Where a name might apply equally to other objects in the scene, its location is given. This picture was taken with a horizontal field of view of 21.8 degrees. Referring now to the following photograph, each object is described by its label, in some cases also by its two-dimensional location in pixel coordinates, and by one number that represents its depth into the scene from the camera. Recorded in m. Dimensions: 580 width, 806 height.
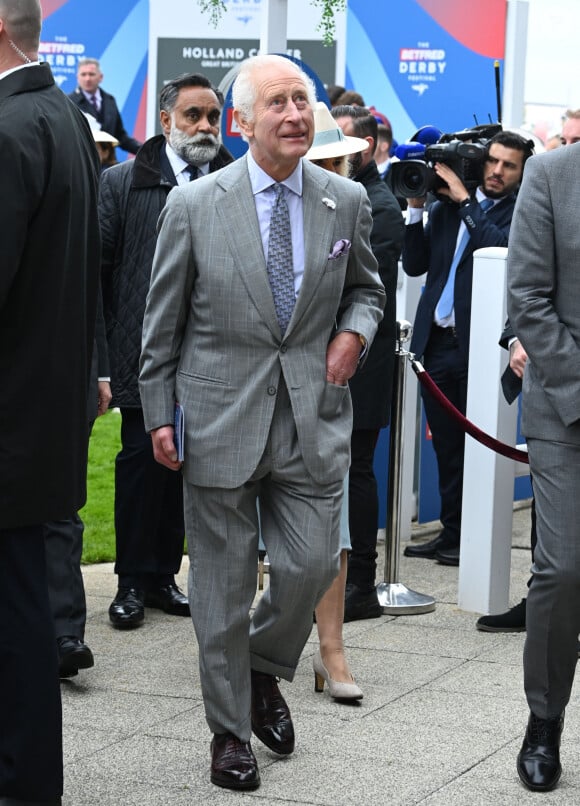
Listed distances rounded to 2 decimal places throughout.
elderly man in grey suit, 4.45
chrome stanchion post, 6.80
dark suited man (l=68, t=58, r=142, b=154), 15.21
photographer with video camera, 7.59
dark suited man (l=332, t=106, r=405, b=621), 6.50
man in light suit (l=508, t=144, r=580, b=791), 4.45
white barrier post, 6.73
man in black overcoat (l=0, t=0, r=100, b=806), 3.86
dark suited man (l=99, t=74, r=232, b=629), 6.50
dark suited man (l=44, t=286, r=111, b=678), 5.50
